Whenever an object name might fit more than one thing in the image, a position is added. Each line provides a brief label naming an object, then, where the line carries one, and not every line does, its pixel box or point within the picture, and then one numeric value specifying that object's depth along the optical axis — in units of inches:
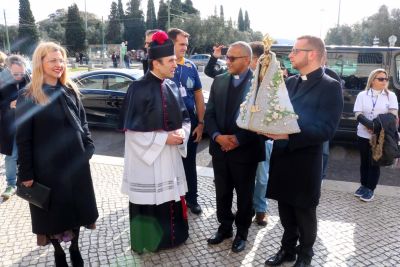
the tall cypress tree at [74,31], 2313.0
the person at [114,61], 1295.5
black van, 261.1
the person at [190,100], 157.7
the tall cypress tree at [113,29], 2630.4
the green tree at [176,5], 2671.8
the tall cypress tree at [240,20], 4229.6
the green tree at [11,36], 2103.8
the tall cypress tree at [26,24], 2260.1
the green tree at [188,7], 3021.7
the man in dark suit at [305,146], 106.9
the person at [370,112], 181.5
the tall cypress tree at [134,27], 2610.7
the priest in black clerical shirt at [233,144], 128.0
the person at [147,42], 134.3
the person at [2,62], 194.5
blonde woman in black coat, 112.3
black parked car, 323.0
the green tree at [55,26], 2484.6
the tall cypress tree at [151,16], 2650.1
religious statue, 101.6
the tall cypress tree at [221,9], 3695.1
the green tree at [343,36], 1926.7
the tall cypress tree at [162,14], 2578.7
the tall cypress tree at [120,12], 2677.2
